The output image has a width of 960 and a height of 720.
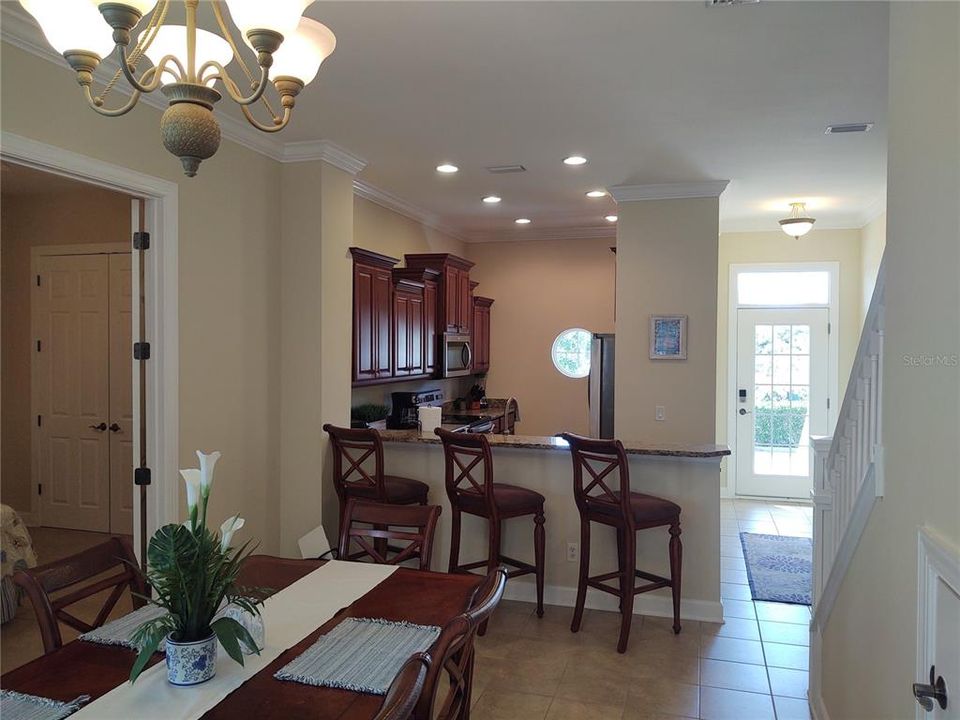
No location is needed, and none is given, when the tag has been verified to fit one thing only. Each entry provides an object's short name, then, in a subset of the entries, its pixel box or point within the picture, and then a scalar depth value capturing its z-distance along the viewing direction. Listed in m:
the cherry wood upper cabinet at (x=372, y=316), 4.88
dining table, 1.54
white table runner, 1.51
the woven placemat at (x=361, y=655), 1.67
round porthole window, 7.68
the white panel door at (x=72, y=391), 5.78
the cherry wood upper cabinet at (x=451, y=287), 6.37
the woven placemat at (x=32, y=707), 1.46
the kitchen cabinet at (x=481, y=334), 7.42
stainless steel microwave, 6.55
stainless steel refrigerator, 5.97
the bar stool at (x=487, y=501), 3.78
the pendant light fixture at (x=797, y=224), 6.07
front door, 7.36
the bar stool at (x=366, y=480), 3.98
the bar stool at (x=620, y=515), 3.53
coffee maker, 6.09
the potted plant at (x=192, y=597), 1.57
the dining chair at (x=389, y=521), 2.70
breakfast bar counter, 3.95
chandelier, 1.62
